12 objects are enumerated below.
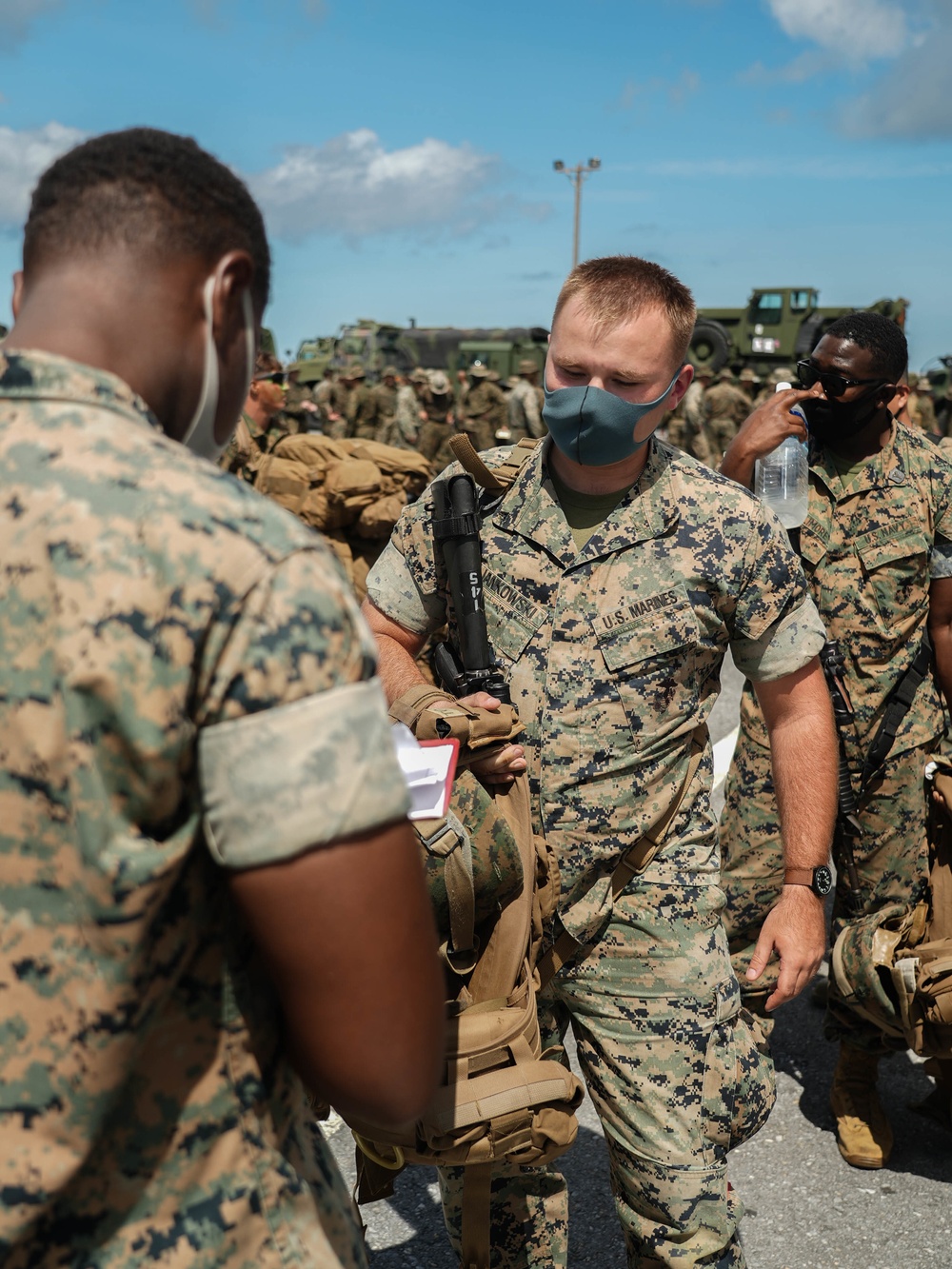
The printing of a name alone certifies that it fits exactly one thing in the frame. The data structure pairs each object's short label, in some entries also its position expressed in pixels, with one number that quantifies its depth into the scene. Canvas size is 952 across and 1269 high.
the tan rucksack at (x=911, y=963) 3.12
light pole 39.53
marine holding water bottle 3.60
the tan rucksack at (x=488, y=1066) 1.99
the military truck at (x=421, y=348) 25.78
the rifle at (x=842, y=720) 3.67
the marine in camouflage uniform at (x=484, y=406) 19.69
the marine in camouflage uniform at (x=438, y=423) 19.41
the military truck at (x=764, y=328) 25.92
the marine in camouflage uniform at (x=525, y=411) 18.81
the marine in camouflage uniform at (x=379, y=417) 20.34
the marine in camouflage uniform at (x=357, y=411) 20.38
